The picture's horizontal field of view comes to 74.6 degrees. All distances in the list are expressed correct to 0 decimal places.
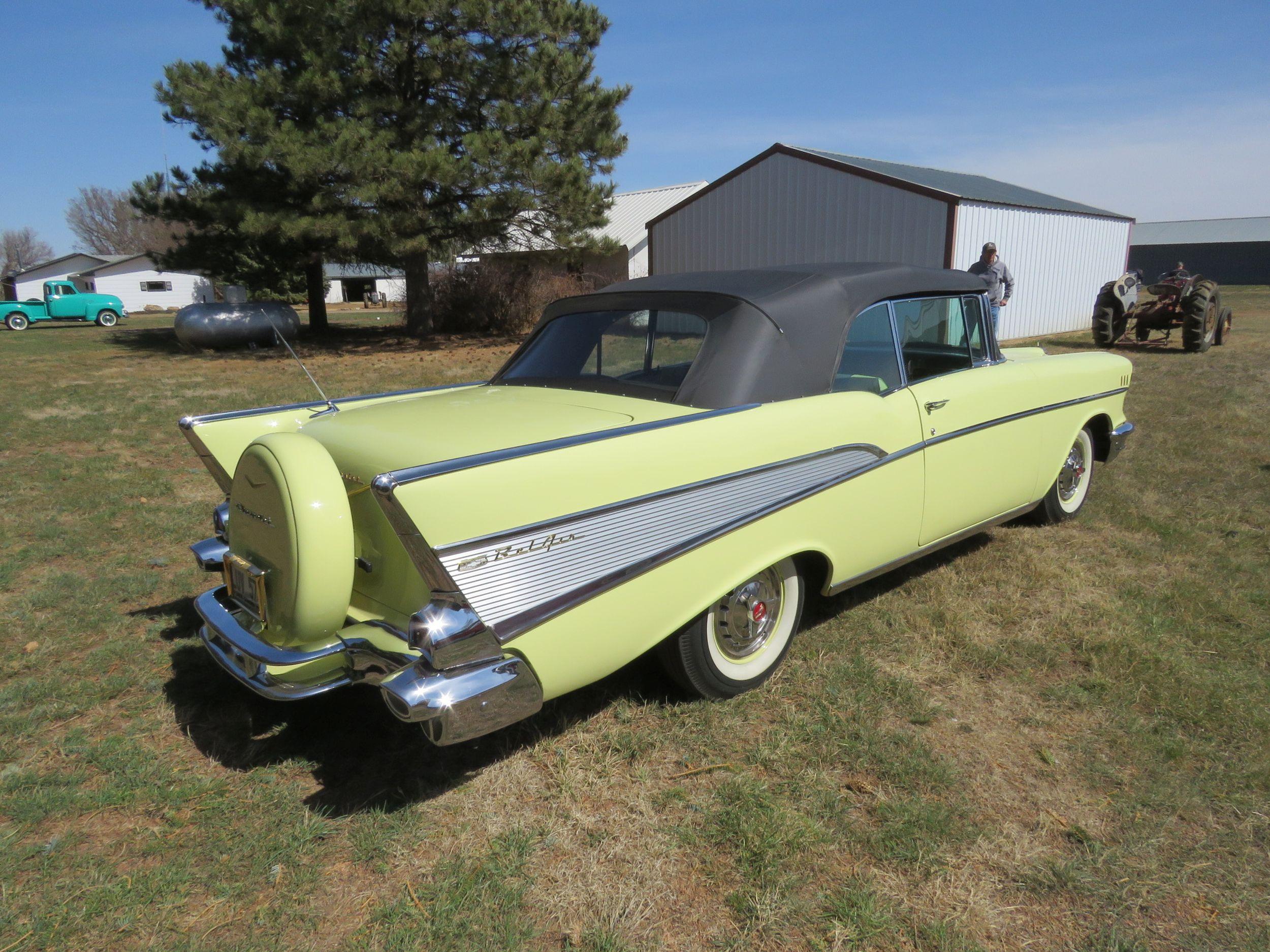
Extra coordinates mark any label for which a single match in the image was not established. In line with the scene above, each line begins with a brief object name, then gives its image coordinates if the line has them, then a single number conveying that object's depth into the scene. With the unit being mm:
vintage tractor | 13109
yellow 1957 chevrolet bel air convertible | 2330
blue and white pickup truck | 29125
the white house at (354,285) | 48219
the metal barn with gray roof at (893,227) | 15359
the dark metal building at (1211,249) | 42938
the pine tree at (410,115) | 13891
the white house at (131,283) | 45906
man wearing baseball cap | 9758
